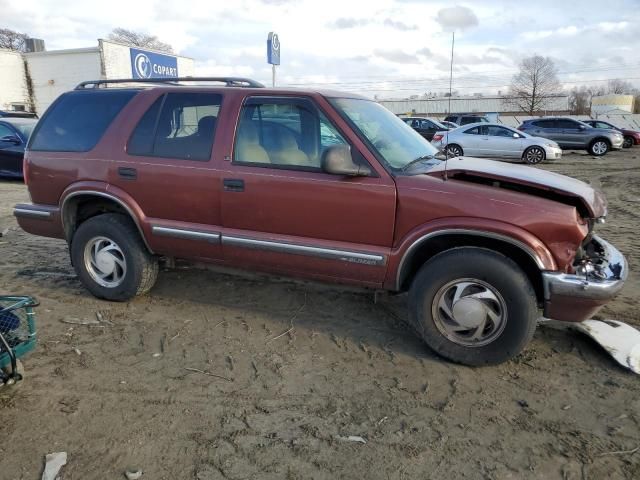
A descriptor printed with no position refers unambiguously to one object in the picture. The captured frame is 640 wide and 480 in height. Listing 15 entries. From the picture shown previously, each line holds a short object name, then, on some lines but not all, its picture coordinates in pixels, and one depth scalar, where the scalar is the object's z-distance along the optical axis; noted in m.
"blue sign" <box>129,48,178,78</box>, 24.86
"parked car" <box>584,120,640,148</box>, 23.58
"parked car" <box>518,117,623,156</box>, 20.14
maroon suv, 3.14
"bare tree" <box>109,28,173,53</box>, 61.00
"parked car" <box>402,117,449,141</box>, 19.98
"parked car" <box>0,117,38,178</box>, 11.12
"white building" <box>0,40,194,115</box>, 23.55
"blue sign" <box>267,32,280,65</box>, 14.38
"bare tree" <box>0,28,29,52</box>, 51.88
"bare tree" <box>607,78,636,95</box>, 90.69
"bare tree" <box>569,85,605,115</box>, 62.94
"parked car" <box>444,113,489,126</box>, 23.92
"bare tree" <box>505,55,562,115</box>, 60.56
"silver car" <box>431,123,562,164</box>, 16.20
